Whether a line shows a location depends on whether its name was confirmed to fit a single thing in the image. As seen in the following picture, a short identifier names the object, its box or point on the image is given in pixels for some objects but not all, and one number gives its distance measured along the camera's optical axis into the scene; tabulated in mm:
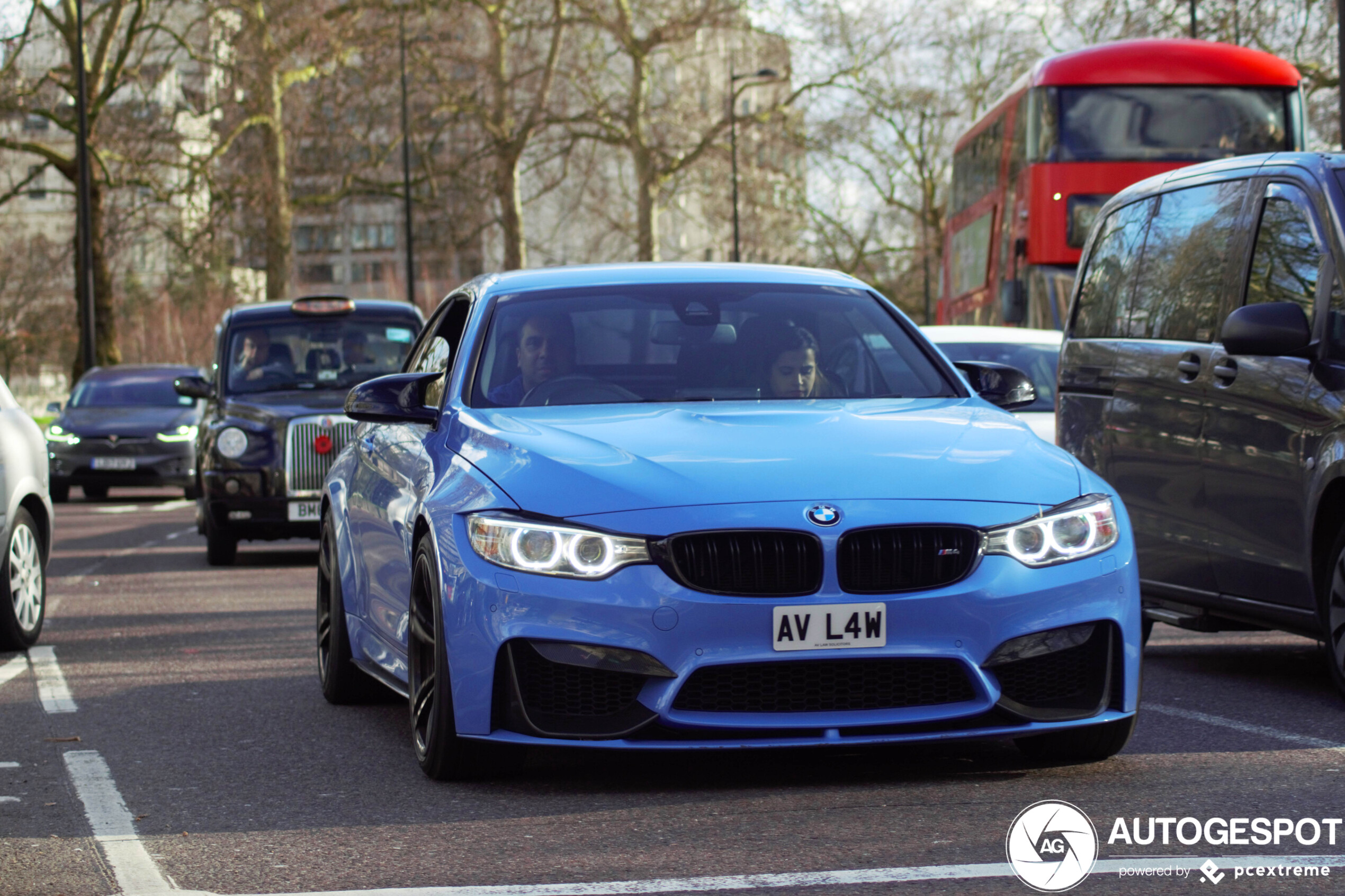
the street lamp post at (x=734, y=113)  47594
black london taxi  15258
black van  7145
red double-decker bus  19797
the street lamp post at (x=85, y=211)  37844
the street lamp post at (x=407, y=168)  43469
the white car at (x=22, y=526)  9367
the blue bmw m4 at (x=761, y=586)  5215
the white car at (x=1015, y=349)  13633
